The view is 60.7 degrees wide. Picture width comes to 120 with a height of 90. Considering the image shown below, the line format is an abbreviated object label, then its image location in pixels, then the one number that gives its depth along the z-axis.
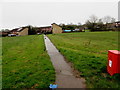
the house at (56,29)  65.50
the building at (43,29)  74.22
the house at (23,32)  64.34
